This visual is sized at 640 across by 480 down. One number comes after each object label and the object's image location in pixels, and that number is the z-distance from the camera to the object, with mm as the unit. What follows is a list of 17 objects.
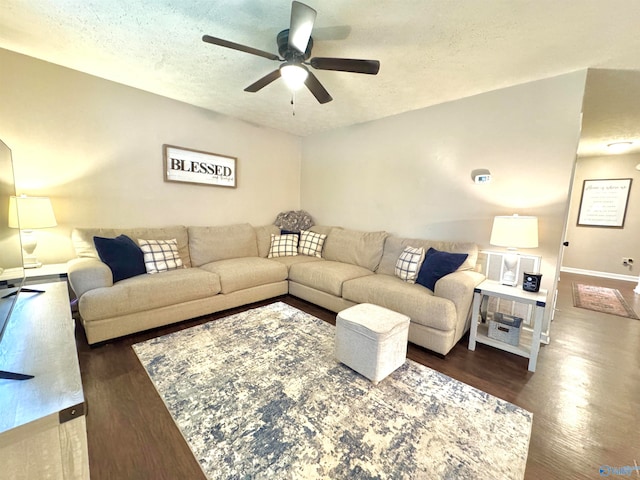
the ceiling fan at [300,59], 1434
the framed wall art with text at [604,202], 4773
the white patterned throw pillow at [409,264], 2678
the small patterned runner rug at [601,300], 3334
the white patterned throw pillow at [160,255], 2643
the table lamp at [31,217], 2082
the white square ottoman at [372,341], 1754
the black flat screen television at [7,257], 1100
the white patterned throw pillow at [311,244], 3816
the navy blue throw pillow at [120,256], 2357
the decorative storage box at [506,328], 2244
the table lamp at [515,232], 2135
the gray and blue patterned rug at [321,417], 1231
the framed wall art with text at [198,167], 3158
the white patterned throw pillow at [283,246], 3812
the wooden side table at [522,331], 2010
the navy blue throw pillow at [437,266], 2427
